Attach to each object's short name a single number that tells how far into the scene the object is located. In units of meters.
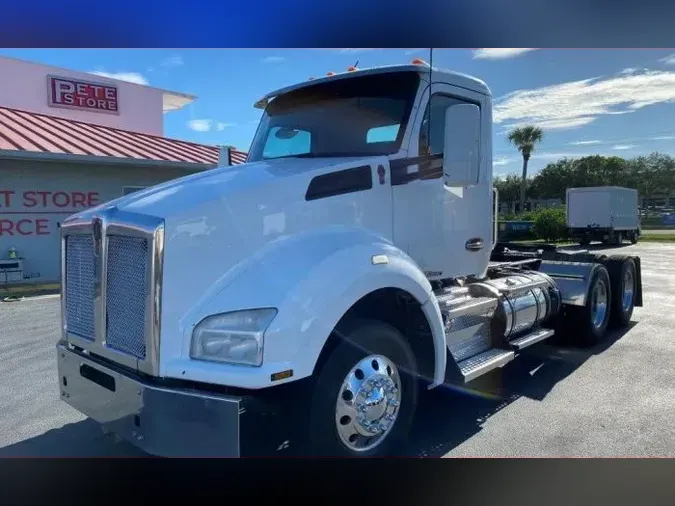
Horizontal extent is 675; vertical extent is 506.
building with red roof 12.92
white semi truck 2.82
